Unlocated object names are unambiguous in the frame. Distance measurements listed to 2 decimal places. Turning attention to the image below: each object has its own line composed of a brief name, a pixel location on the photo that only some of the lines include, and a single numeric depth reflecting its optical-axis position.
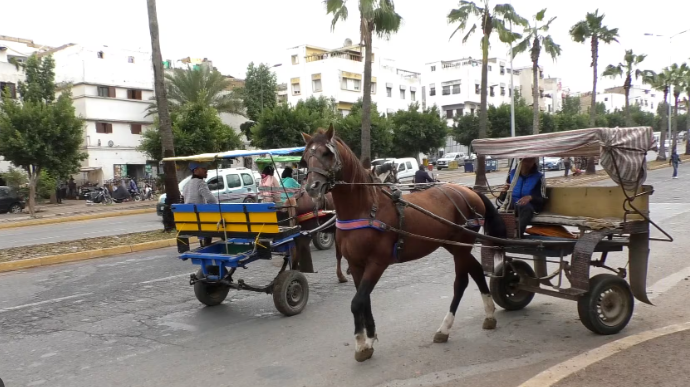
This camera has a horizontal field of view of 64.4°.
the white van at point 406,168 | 29.56
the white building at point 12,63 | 37.00
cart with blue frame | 6.70
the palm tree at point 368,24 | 19.70
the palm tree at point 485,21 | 24.97
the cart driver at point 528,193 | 6.09
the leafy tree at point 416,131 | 43.97
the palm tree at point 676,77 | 46.99
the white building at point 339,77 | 52.44
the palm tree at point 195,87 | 41.09
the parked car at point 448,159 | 52.25
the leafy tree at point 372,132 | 39.53
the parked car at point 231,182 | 19.38
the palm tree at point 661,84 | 45.72
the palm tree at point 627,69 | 43.81
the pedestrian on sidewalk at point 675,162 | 30.17
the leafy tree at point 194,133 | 29.50
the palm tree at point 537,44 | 31.45
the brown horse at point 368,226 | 4.73
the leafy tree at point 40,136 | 24.14
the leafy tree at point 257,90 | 48.72
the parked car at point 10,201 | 28.89
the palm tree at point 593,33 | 35.06
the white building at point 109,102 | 39.28
